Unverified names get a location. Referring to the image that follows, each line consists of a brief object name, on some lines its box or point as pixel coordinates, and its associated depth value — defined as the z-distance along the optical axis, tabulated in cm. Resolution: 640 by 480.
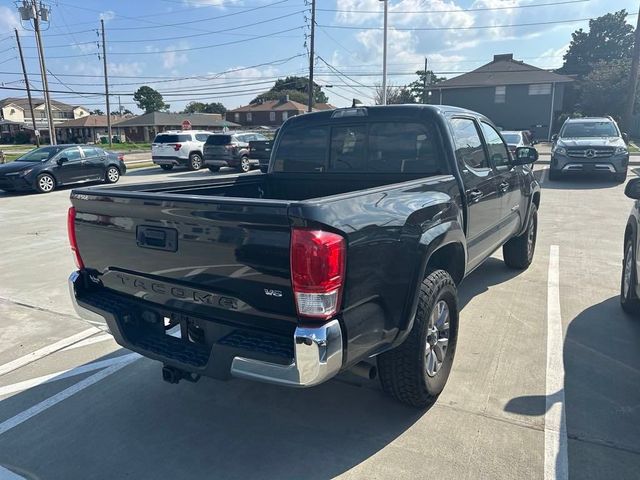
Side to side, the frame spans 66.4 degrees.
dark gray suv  2062
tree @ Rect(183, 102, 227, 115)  11900
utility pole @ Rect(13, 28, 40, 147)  4587
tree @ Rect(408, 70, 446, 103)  6812
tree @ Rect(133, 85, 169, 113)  10062
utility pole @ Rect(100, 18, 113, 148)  4481
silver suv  1379
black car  1468
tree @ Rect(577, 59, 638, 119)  4347
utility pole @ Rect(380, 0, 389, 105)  2561
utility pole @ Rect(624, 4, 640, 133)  2129
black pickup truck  230
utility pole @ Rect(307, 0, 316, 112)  3651
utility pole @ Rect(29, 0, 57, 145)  2856
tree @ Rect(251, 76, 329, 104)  10325
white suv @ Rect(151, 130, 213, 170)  2147
